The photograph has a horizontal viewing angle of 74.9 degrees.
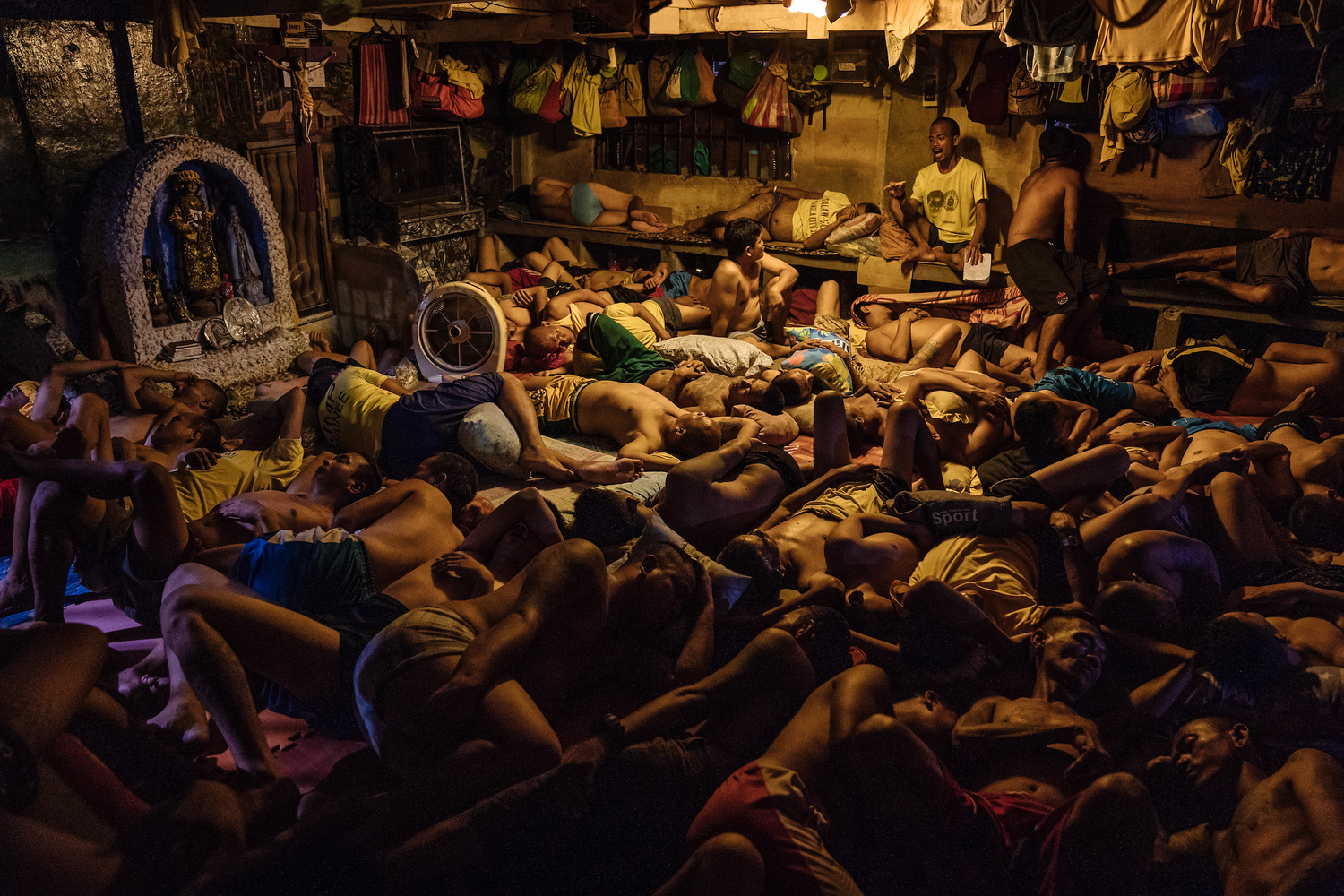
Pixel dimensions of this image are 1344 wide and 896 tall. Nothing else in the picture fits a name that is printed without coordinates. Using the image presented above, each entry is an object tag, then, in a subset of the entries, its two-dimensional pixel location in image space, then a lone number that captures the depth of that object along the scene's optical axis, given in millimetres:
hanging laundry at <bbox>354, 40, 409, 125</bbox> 8555
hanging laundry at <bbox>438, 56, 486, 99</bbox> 9297
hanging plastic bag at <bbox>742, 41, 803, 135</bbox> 9102
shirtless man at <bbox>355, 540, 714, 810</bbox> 2676
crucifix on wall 7148
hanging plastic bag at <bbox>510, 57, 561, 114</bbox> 9883
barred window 9852
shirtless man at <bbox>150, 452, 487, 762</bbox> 2855
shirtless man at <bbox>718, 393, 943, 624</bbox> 3654
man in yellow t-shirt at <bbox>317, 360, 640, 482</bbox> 5133
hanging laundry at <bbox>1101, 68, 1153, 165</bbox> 7434
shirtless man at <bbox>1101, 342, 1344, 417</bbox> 5793
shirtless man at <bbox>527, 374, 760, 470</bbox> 5242
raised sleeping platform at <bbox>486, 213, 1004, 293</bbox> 8383
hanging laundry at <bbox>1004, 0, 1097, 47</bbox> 5453
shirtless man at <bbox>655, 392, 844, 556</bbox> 4117
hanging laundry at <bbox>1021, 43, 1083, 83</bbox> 6098
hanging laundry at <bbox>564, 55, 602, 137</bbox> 9852
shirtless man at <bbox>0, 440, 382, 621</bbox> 3545
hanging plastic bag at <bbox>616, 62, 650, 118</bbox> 9977
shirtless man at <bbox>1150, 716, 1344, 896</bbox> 2365
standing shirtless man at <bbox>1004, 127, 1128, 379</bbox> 7113
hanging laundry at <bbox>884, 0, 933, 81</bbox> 6539
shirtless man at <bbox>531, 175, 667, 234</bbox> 10164
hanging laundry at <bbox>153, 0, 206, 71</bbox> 5672
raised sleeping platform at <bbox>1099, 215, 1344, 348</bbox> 6676
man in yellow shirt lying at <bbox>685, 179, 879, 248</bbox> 8978
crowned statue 6711
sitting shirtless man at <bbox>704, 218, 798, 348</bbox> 7531
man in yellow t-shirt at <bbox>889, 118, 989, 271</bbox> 8359
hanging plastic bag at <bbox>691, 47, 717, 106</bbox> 9547
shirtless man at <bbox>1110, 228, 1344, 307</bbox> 6770
